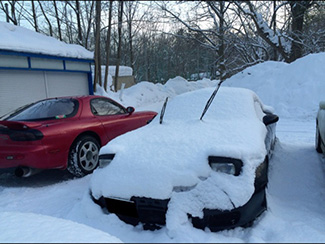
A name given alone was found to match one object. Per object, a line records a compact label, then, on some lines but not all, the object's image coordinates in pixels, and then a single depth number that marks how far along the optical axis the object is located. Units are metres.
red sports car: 3.63
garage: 9.86
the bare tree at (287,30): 14.30
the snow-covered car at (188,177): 2.21
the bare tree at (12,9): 23.48
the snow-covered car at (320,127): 3.91
